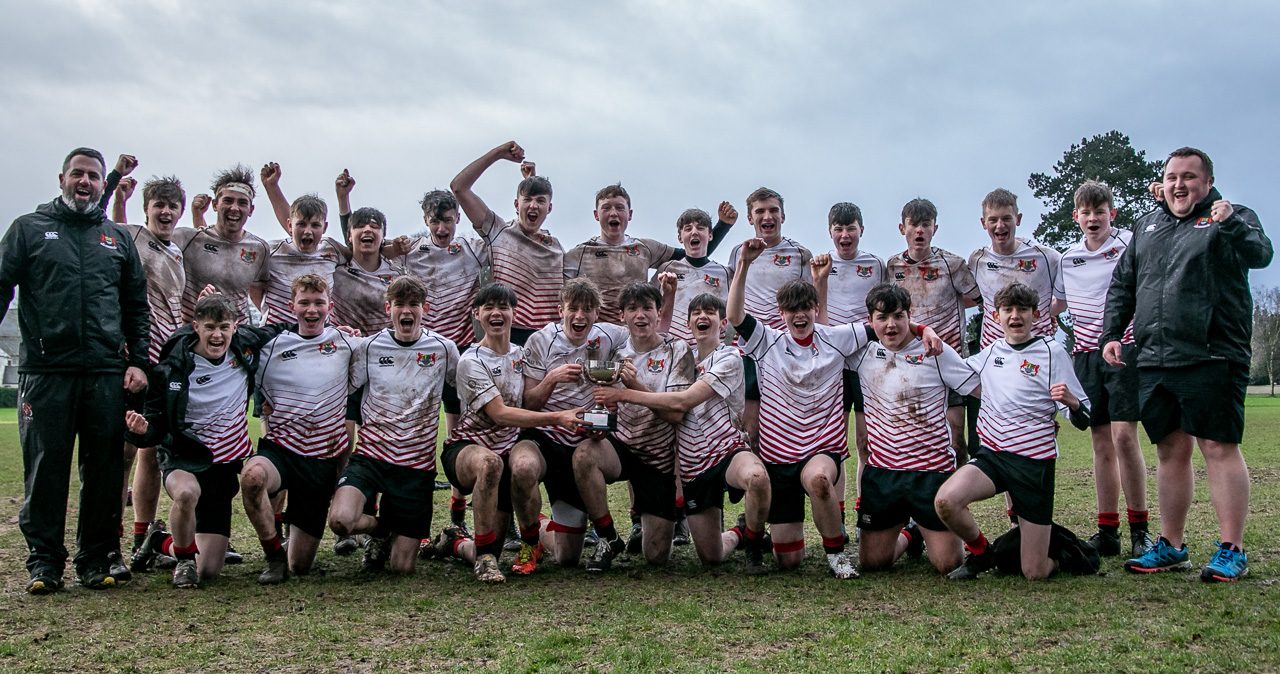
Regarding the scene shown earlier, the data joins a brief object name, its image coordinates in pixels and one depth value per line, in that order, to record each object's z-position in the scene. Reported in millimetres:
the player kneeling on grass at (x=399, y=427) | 6293
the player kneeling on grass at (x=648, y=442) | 6486
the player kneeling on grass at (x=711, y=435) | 6191
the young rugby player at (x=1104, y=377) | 6539
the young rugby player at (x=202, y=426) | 5910
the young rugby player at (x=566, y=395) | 6531
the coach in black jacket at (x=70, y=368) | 5766
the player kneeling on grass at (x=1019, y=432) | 5754
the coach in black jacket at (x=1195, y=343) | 5512
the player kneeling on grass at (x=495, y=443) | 6082
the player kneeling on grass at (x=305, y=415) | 6277
